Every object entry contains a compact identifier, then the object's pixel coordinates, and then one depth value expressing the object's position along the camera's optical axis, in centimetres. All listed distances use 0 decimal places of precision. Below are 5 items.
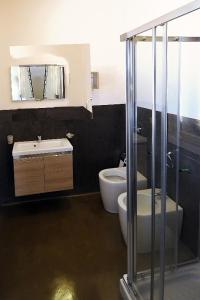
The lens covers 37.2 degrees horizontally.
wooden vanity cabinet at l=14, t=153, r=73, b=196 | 322
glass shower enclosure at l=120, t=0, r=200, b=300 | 179
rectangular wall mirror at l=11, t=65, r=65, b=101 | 347
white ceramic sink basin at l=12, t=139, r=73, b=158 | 321
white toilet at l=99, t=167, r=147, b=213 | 329
